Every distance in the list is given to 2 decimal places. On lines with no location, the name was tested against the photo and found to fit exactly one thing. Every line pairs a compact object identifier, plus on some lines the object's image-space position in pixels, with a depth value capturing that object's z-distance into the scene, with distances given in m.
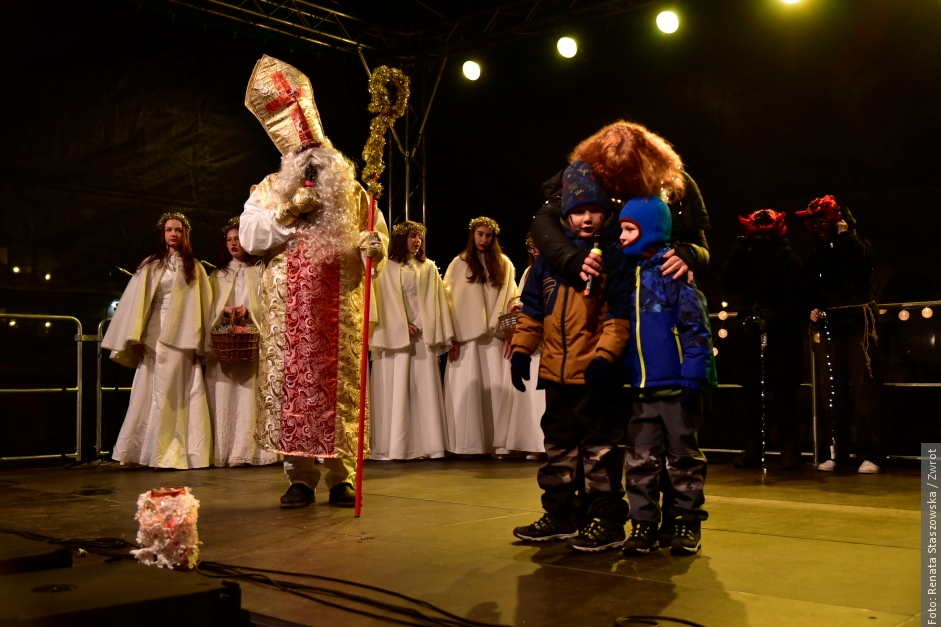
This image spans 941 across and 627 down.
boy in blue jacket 3.28
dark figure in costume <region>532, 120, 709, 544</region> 3.39
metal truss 8.30
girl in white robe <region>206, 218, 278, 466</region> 7.25
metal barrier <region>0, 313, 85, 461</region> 7.17
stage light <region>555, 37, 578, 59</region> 8.71
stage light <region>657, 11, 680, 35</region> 8.04
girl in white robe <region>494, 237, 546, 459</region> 7.60
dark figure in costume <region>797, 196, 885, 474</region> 6.45
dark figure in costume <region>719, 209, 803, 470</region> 6.62
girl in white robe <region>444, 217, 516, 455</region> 7.89
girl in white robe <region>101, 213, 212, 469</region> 7.02
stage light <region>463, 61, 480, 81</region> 9.30
